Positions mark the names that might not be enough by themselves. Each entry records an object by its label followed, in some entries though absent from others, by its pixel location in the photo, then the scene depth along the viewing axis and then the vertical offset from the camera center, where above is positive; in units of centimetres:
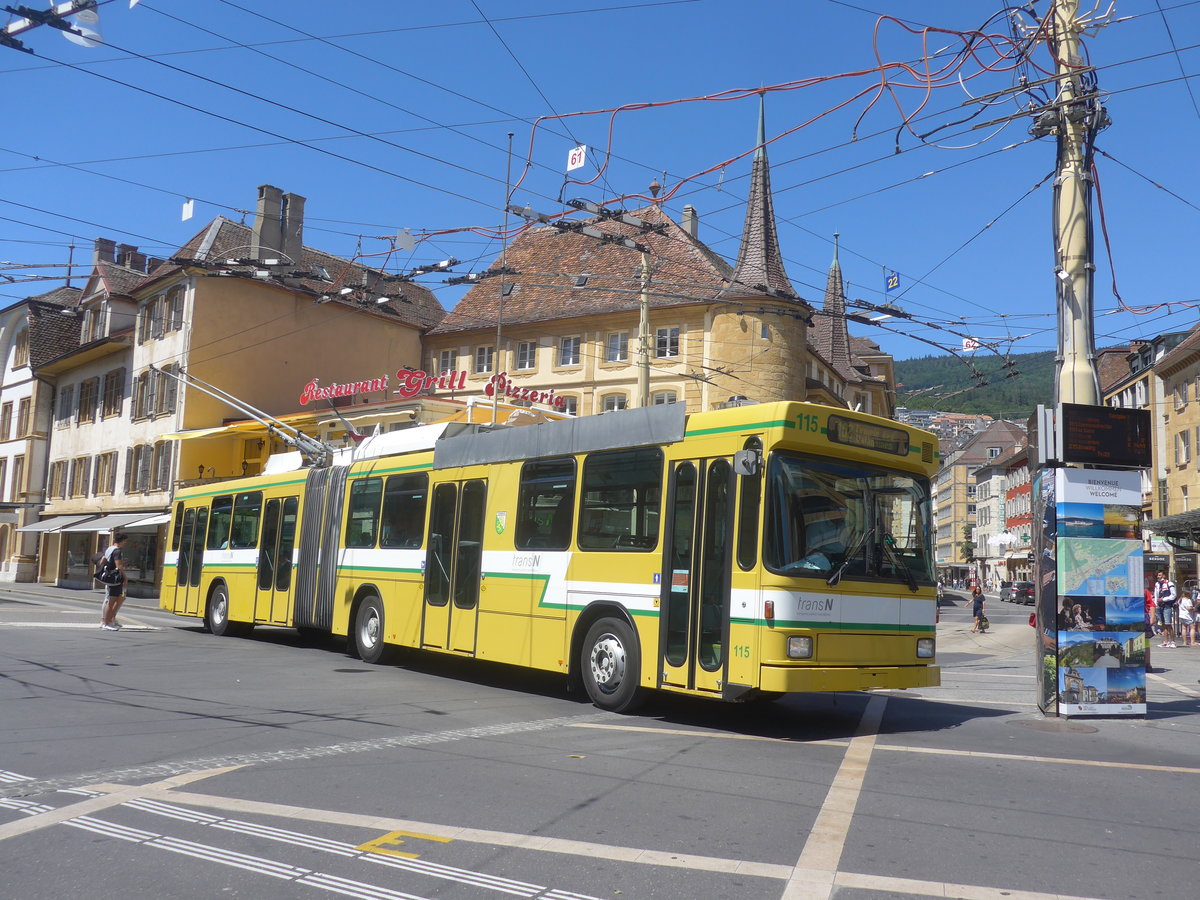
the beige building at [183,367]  3944 +746
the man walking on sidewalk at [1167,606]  2705 -7
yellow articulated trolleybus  934 +26
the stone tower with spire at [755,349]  4000 +879
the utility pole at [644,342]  2147 +473
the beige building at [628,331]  4019 +973
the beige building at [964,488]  12751 +1332
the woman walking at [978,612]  3030 -52
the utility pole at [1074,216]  1246 +451
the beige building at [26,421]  4925 +585
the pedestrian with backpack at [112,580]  1941 -56
